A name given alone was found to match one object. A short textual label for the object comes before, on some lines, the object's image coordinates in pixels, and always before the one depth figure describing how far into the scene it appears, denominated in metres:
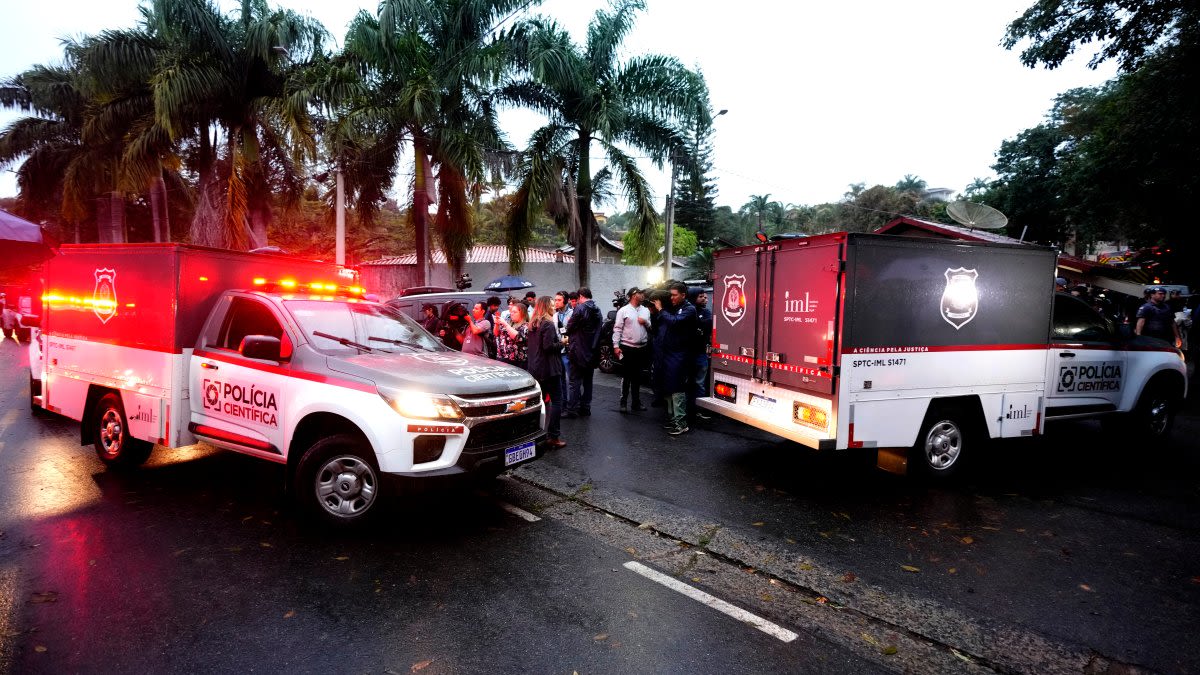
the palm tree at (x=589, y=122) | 17.31
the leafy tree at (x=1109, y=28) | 13.45
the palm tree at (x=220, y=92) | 17.22
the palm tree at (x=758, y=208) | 66.06
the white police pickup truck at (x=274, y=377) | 4.66
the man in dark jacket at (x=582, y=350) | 9.22
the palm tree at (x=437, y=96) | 16.47
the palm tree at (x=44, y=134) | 29.64
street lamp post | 21.81
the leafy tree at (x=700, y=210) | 50.50
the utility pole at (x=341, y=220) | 17.33
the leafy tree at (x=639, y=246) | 18.16
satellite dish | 9.46
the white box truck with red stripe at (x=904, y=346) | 5.82
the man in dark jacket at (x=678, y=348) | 8.30
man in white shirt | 10.03
